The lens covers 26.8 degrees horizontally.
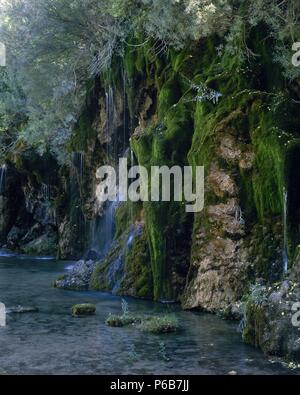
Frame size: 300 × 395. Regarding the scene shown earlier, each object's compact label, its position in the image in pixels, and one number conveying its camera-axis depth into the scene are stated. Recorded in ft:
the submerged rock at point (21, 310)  52.22
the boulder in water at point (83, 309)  51.01
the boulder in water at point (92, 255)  79.25
